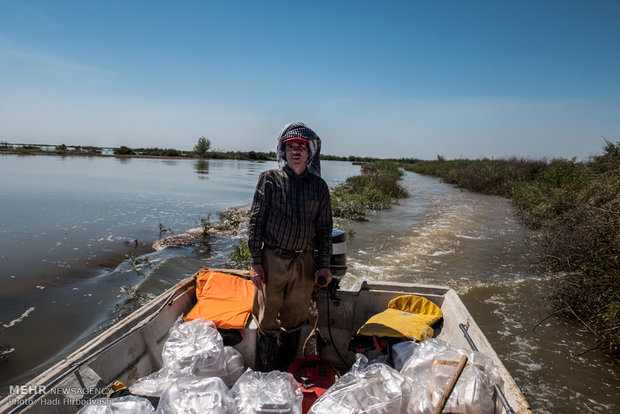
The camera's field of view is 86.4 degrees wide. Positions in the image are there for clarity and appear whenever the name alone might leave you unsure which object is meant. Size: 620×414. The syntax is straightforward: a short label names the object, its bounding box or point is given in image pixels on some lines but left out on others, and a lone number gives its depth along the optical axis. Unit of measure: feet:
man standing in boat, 7.98
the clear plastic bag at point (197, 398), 5.35
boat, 5.65
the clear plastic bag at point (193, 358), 6.77
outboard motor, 10.76
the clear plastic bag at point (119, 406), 5.15
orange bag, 8.87
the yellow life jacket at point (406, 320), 8.32
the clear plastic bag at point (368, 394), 5.47
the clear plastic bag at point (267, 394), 5.66
